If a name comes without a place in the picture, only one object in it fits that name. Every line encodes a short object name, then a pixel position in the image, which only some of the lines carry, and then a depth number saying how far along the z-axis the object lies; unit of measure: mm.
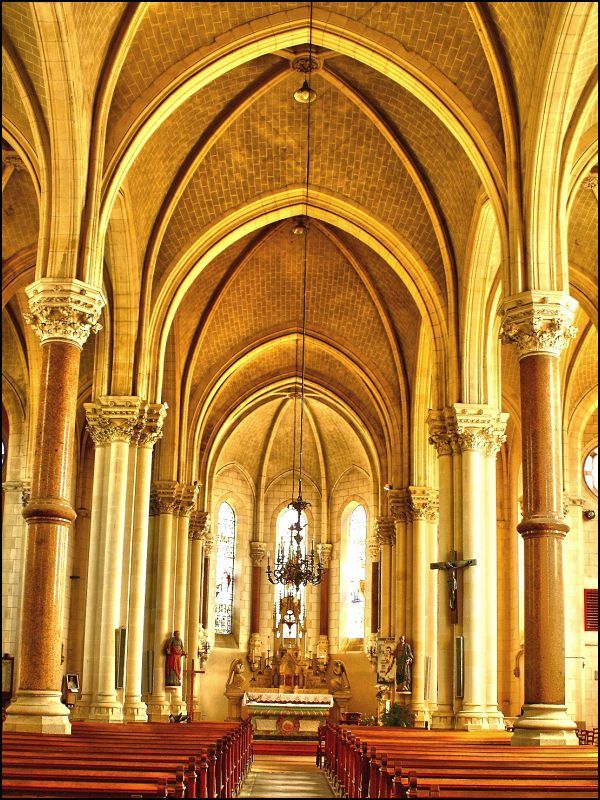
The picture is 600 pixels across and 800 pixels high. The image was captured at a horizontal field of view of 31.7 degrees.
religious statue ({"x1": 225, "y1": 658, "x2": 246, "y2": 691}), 36188
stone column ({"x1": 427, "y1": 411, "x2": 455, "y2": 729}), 19406
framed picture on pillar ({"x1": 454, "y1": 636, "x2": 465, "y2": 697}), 19094
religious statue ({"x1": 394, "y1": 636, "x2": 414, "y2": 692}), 25438
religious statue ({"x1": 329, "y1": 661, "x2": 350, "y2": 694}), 36219
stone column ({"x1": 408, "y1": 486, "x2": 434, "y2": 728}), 25391
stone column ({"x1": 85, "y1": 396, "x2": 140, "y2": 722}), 18453
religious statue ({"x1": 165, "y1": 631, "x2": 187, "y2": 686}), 25141
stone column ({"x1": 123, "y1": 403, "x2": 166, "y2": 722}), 20578
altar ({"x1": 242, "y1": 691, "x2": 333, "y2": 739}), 29312
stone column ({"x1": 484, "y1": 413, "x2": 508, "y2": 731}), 19188
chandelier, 25156
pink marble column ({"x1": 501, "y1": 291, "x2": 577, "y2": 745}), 13664
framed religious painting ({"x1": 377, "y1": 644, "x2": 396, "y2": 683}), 26797
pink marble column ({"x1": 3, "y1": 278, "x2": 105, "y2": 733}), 13328
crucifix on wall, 19484
